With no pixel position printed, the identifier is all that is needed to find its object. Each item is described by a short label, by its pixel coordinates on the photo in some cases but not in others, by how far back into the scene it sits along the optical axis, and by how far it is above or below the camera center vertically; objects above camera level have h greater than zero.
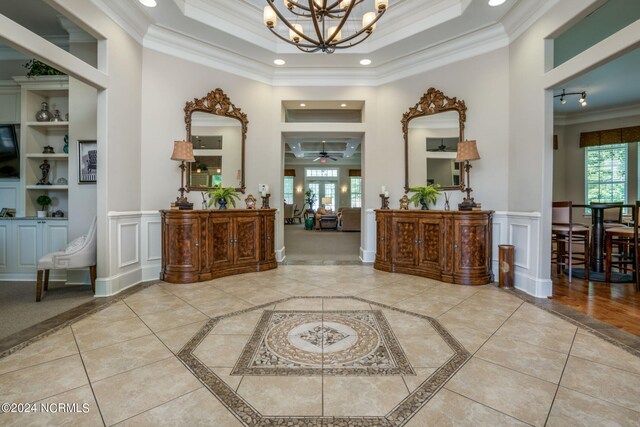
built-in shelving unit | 3.97 +0.99
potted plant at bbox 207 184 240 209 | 4.35 +0.24
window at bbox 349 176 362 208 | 15.66 +1.16
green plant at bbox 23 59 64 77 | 3.88 +1.87
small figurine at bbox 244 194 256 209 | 4.71 +0.17
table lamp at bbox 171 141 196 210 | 3.93 +0.76
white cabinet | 3.90 -0.40
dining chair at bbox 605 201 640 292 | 3.53 -0.41
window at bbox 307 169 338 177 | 15.88 +2.09
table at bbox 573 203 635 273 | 4.12 -0.40
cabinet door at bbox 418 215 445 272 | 3.97 -0.42
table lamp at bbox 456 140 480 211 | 3.89 +0.75
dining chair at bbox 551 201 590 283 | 3.95 -0.27
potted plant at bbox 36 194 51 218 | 4.05 +0.14
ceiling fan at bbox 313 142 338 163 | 12.02 +2.38
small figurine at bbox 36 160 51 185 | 4.09 +0.53
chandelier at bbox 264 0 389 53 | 2.62 +1.85
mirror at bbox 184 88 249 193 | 4.39 +1.10
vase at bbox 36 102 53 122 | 4.02 +1.32
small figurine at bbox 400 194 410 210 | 4.66 +0.16
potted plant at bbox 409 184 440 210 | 4.46 +0.26
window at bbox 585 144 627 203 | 6.98 +0.95
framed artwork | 3.75 +0.62
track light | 5.61 +2.25
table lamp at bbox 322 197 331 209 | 14.64 +0.55
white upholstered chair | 3.20 -0.52
